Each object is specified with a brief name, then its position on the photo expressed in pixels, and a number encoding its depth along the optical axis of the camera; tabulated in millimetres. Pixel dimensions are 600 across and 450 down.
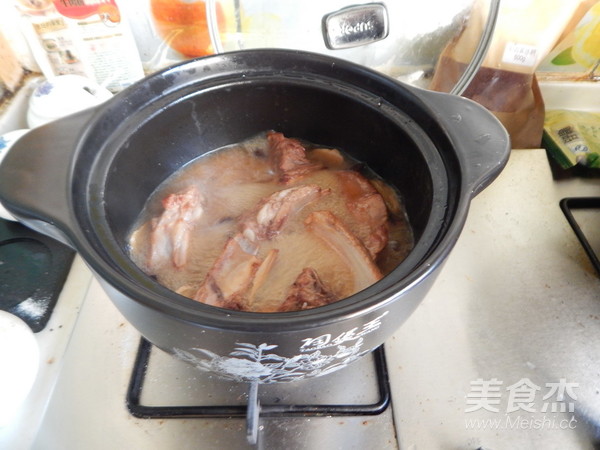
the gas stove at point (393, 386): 284
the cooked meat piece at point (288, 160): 323
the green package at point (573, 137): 428
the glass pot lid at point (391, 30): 390
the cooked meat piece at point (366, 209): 287
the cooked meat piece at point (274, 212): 287
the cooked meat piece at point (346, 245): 260
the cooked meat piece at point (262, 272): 259
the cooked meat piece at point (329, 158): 333
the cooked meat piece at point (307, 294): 246
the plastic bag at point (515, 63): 388
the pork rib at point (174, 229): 279
